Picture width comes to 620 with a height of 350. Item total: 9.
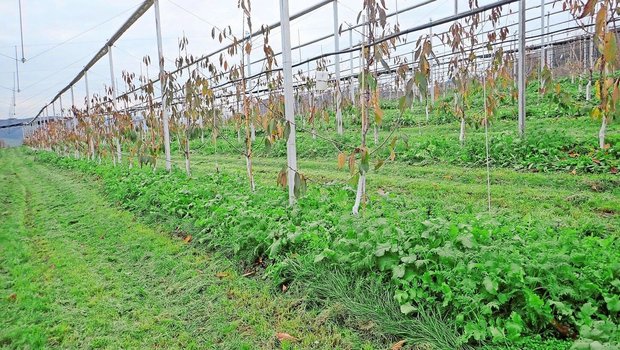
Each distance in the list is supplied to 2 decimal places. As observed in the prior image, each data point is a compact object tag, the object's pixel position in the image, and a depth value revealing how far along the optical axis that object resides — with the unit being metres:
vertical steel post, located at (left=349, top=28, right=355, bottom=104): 15.16
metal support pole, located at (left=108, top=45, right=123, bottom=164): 10.88
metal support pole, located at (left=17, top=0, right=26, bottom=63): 13.24
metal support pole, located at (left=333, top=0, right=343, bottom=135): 10.47
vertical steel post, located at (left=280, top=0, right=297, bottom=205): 4.12
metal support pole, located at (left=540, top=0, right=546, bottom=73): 12.92
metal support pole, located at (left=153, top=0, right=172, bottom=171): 7.75
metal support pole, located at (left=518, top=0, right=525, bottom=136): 6.38
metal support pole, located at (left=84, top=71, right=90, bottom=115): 13.49
